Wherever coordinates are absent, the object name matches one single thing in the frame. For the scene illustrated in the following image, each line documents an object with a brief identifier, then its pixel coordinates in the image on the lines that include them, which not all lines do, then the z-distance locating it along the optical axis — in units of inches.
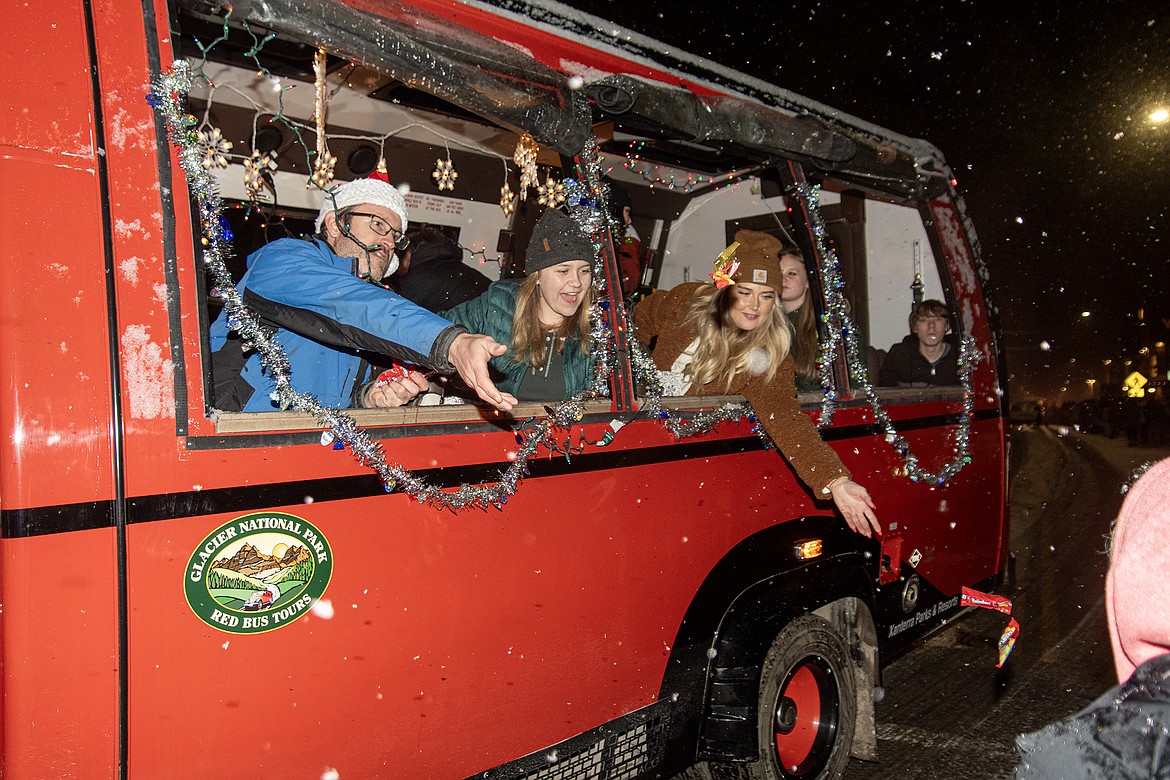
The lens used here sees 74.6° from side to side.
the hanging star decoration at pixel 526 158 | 107.9
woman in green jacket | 109.6
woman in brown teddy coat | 108.6
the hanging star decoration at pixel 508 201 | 177.3
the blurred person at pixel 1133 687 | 35.4
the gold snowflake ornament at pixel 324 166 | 130.9
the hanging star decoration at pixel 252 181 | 156.3
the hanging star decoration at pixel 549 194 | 130.4
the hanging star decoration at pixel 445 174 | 174.2
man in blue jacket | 69.7
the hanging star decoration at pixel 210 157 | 68.5
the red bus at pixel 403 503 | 59.5
